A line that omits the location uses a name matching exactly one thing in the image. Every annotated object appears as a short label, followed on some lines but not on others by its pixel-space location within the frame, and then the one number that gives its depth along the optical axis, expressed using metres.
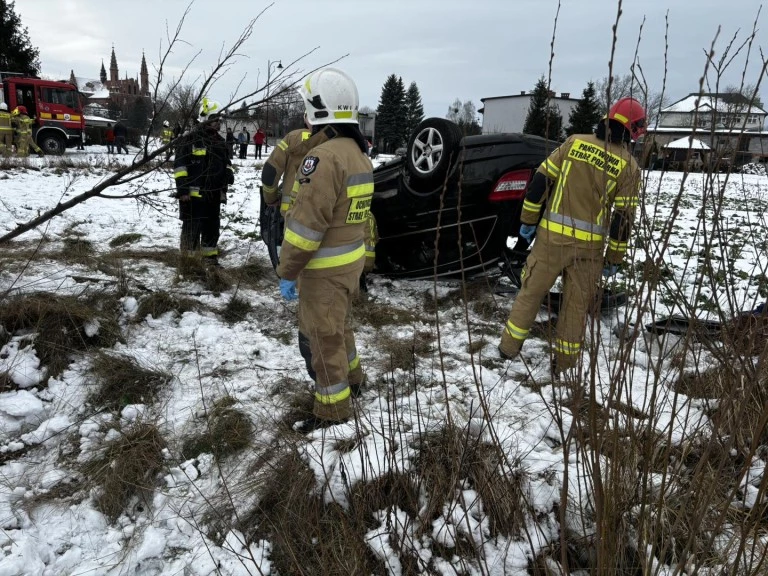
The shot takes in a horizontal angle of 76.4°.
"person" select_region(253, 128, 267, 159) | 22.92
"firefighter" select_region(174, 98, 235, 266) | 5.47
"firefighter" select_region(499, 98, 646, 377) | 3.06
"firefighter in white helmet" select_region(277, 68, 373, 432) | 2.47
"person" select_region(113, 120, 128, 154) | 21.02
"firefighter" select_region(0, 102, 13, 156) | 15.28
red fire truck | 17.77
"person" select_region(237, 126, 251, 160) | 21.65
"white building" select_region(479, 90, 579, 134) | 56.16
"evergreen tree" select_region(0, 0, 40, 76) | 25.14
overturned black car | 4.11
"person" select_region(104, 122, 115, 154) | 21.11
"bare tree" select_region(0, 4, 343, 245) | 2.28
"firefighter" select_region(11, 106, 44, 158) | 15.45
